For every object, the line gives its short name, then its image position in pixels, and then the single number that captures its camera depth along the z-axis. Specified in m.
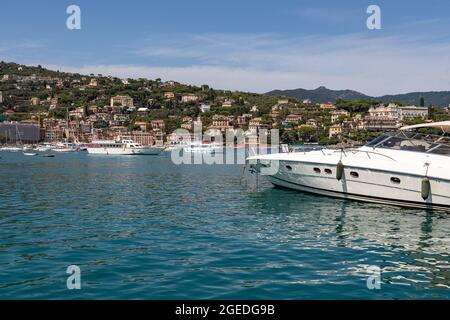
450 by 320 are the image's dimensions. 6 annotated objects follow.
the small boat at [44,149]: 134.50
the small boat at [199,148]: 105.88
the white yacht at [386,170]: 18.88
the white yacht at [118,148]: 99.06
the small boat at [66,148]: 129.34
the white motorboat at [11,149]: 146.48
